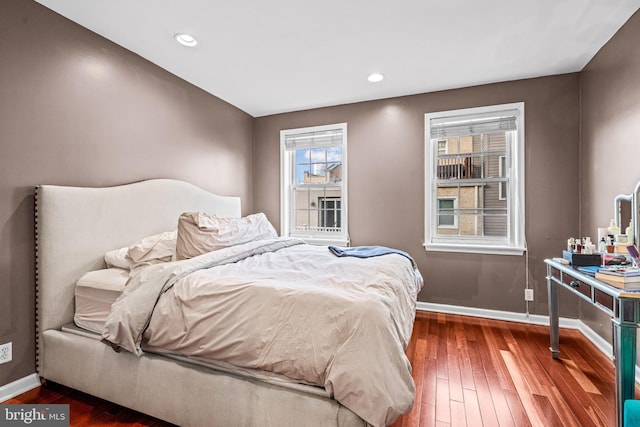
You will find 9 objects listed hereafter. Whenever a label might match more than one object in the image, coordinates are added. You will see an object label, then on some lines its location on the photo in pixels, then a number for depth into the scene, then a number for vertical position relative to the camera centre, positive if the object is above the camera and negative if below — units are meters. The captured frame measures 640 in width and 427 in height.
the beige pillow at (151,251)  2.12 -0.27
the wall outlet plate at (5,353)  1.86 -0.85
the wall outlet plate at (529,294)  3.14 -0.83
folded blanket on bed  2.50 -0.32
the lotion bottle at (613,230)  2.14 -0.12
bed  1.32 -0.58
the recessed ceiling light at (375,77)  3.08 +1.40
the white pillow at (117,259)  2.16 -0.32
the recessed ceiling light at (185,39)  2.40 +1.39
